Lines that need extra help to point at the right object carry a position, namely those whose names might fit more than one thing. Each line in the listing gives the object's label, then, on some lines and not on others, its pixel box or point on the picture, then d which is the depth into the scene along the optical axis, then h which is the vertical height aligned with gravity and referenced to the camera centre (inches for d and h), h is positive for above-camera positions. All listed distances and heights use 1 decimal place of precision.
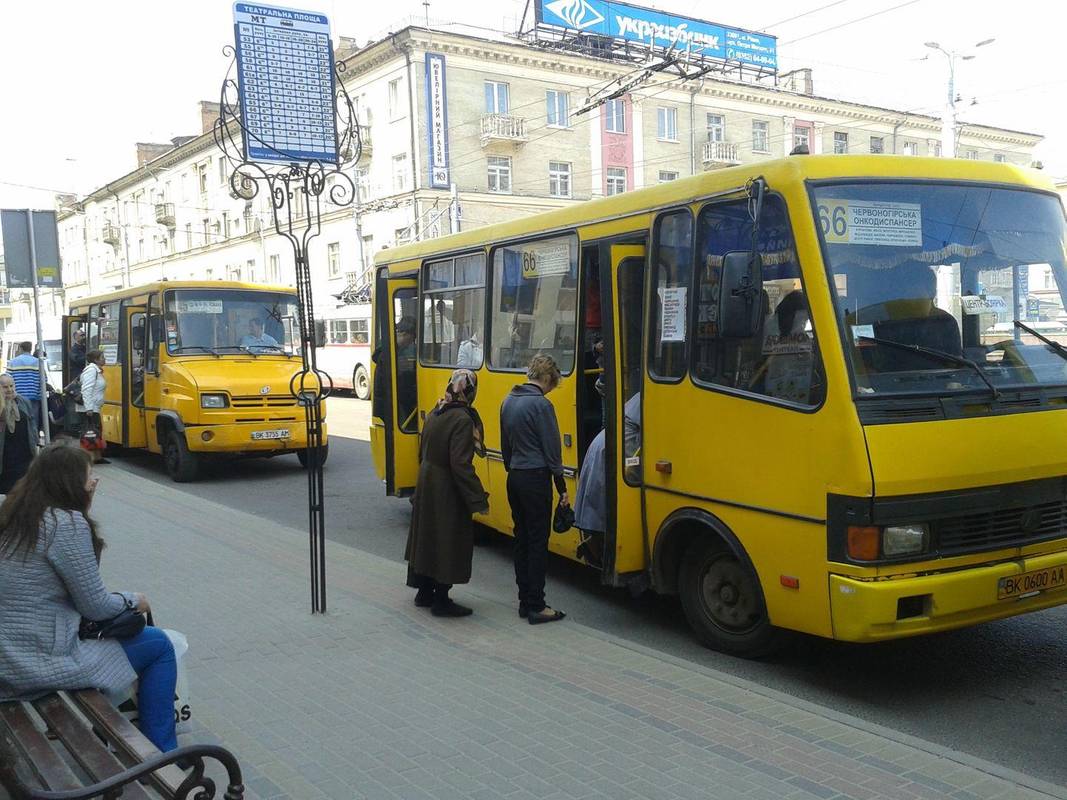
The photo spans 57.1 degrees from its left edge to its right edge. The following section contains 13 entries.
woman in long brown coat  248.7 -42.8
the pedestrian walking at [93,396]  571.1 -35.4
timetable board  256.1 +65.8
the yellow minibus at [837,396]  190.5 -18.0
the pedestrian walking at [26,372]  534.0 -18.5
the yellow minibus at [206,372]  524.7 -22.0
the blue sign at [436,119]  1594.5 +335.1
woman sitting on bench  140.3 -36.1
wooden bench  113.7 -53.7
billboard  1756.9 +543.4
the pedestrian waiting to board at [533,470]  245.4 -37.2
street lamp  957.2 +195.0
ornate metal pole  250.2 +35.7
